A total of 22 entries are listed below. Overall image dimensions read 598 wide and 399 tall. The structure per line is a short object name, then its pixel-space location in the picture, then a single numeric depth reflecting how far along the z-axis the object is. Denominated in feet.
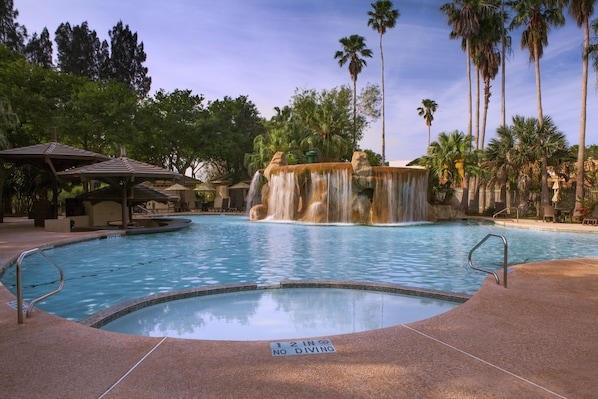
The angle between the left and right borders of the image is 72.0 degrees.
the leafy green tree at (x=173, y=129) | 111.75
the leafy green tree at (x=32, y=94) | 74.69
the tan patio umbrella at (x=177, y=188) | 114.01
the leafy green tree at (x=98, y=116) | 87.30
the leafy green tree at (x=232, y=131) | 122.72
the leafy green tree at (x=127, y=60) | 176.35
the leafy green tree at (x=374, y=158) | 163.16
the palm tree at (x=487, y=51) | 102.63
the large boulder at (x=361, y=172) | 72.23
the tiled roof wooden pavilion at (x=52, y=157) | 52.70
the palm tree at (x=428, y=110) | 185.26
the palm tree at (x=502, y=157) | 86.46
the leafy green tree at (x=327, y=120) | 119.44
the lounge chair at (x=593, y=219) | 63.87
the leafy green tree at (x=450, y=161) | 88.22
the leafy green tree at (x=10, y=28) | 139.23
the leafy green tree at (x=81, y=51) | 167.73
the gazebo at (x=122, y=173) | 51.00
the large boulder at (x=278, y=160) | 87.07
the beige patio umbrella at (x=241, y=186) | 118.21
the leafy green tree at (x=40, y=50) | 154.61
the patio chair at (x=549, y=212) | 68.74
